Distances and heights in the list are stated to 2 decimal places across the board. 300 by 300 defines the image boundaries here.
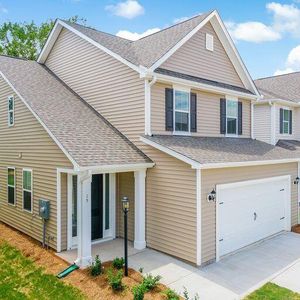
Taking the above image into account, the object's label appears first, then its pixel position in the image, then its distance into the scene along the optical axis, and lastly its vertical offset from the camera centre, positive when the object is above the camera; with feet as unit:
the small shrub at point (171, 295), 23.57 -11.11
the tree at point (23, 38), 99.30 +33.70
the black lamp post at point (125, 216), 27.76 -6.37
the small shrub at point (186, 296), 23.53 -11.46
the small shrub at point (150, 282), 24.89 -10.71
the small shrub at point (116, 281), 24.86 -10.61
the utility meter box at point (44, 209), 34.01 -6.82
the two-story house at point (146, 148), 31.50 -0.29
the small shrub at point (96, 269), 27.53 -10.64
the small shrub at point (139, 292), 23.31 -10.76
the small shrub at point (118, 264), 29.01 -10.75
